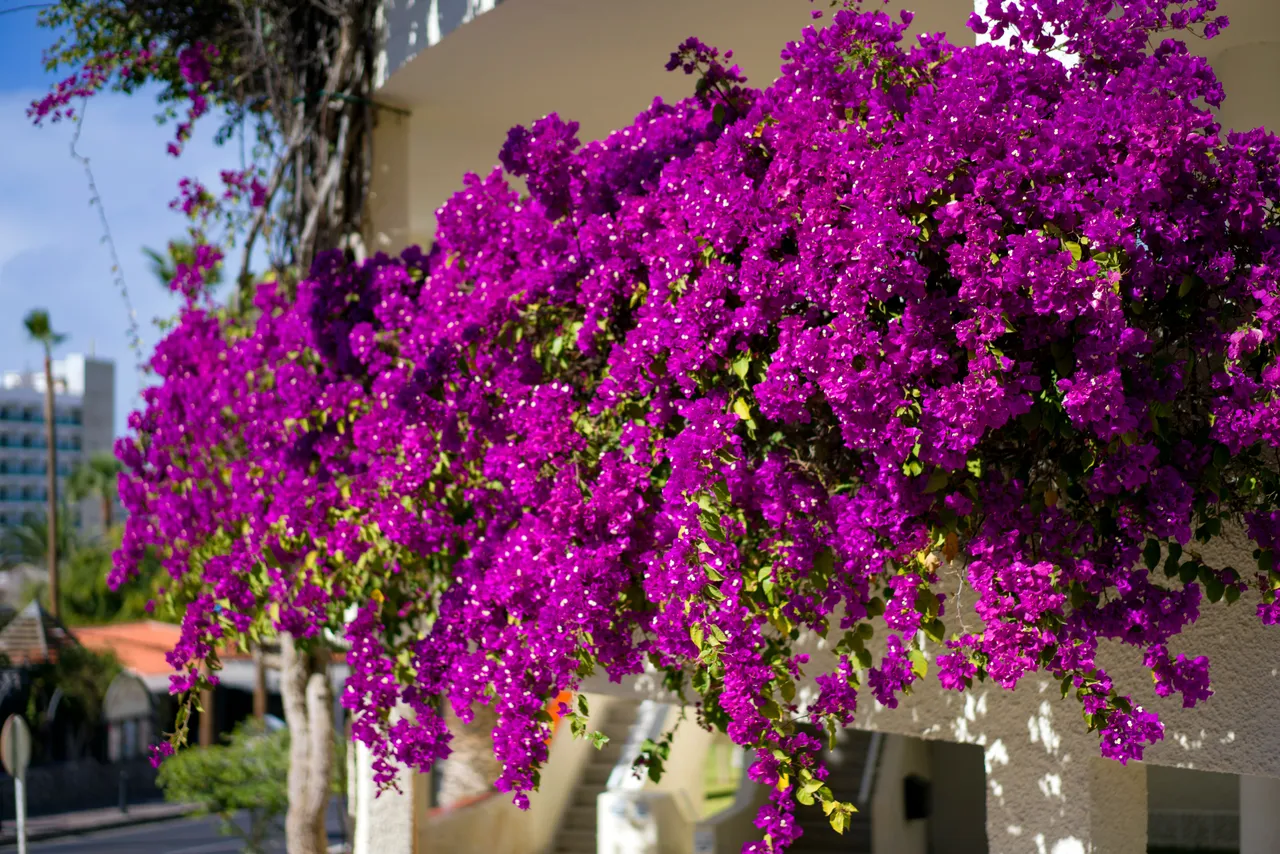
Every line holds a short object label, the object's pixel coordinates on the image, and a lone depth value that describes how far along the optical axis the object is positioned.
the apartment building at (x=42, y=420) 83.81
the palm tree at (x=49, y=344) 37.56
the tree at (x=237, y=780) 13.06
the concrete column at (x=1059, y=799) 3.51
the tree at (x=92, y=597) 43.19
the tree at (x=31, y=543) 49.62
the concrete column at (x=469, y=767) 9.47
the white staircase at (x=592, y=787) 10.63
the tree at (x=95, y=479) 57.73
